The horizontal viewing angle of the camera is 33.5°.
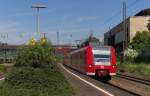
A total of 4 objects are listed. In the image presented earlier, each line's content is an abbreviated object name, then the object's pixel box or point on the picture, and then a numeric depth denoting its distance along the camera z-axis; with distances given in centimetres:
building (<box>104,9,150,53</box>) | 5388
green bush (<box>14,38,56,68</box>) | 1069
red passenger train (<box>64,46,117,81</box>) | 2133
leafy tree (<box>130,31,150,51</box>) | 4931
